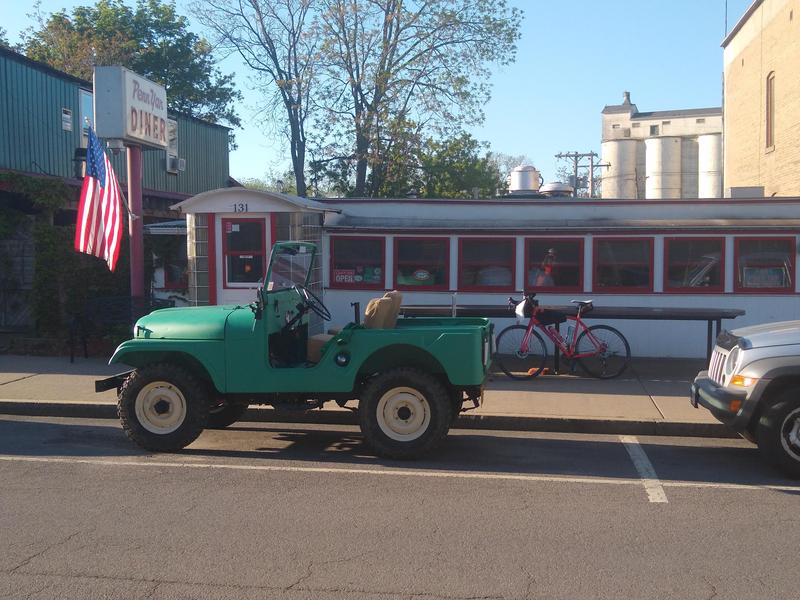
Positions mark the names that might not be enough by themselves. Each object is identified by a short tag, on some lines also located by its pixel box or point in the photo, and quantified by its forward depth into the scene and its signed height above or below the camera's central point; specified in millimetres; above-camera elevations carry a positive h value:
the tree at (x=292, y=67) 29203 +7245
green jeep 7691 -967
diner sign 13570 +2701
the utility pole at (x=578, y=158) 57803 +7780
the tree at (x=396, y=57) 28156 +7247
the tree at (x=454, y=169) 29875 +3642
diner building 13375 +282
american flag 13008 +906
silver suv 7062 -1087
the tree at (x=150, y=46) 36125 +10260
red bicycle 11945 -1095
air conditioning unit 24409 +3103
